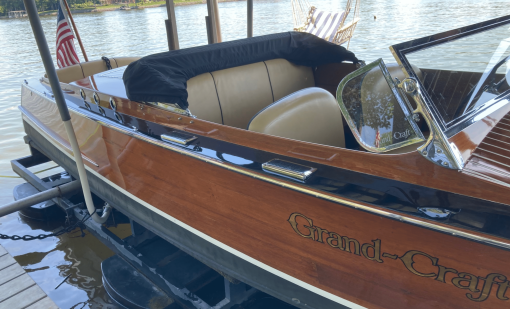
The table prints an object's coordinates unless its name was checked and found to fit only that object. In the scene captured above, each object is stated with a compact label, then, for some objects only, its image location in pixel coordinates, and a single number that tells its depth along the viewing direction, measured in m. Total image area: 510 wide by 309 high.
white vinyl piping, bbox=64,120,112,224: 2.03
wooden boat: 1.04
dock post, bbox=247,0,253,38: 4.18
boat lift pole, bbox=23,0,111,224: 1.78
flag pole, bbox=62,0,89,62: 3.44
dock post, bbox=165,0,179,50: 3.83
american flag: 3.22
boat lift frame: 1.83
